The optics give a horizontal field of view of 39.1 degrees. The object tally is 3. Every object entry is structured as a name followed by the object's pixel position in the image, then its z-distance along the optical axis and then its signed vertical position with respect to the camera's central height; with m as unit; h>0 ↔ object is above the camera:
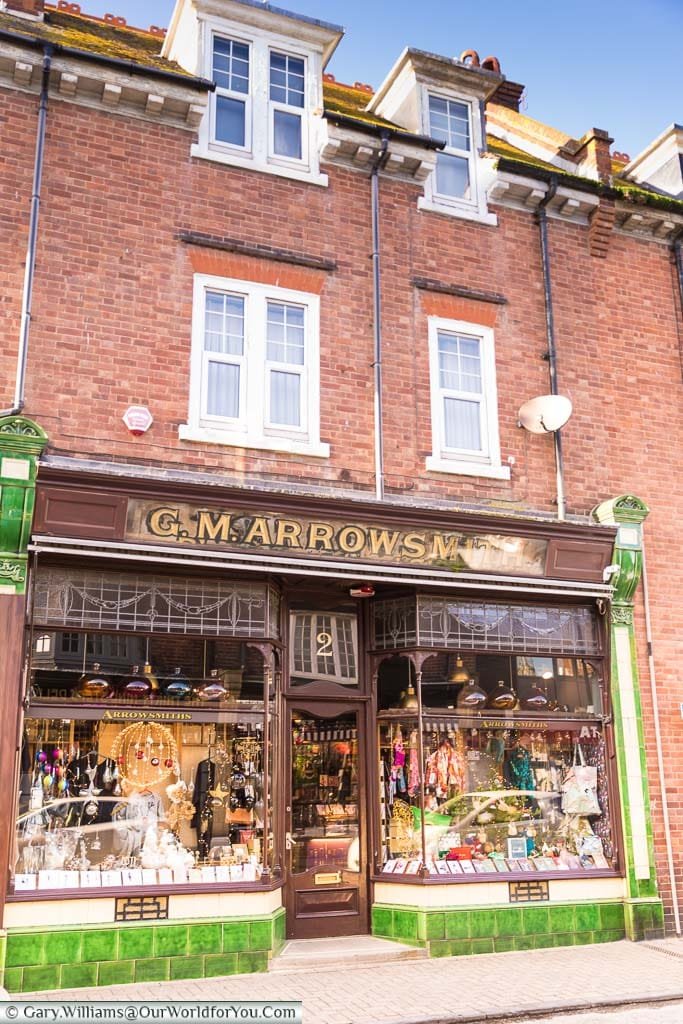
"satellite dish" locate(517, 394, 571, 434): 11.62 +4.29
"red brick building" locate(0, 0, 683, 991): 9.34 +2.72
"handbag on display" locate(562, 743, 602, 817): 11.34 -0.12
